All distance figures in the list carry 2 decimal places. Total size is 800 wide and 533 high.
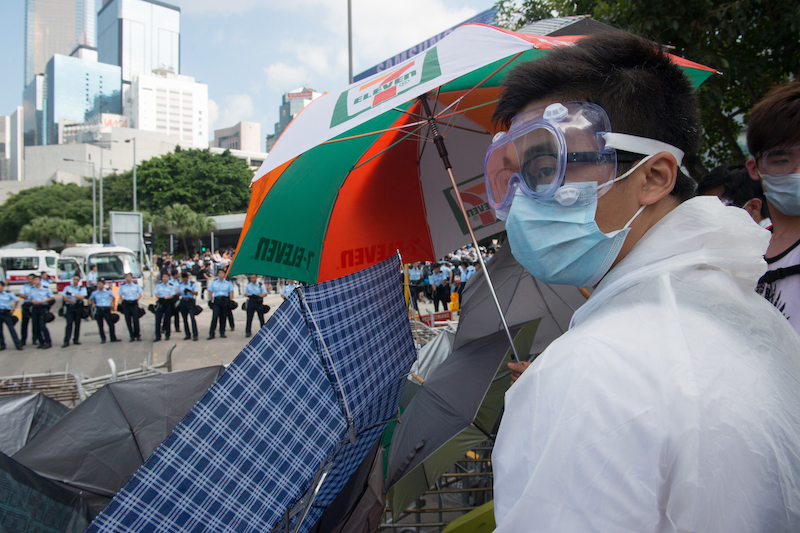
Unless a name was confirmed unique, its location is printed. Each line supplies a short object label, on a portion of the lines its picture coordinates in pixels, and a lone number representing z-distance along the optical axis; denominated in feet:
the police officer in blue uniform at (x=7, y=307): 39.88
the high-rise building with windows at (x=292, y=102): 530.68
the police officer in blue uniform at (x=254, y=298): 44.04
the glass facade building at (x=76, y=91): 562.29
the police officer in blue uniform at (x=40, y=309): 41.63
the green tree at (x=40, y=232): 144.05
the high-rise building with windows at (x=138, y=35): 581.94
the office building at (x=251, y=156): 314.59
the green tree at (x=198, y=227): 141.69
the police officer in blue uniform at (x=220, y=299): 44.45
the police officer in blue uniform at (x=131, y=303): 43.39
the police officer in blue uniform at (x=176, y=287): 45.32
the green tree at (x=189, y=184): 155.84
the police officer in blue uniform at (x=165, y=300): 44.21
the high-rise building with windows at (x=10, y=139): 467.11
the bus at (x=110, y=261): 70.33
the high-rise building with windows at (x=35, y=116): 595.47
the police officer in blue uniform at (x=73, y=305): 41.47
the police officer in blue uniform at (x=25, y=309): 42.11
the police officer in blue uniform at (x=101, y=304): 43.01
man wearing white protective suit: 2.42
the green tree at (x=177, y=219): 139.54
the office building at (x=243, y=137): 454.81
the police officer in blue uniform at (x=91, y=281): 56.86
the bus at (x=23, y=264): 76.45
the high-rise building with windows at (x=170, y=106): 444.55
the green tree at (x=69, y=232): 144.05
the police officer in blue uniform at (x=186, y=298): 44.29
